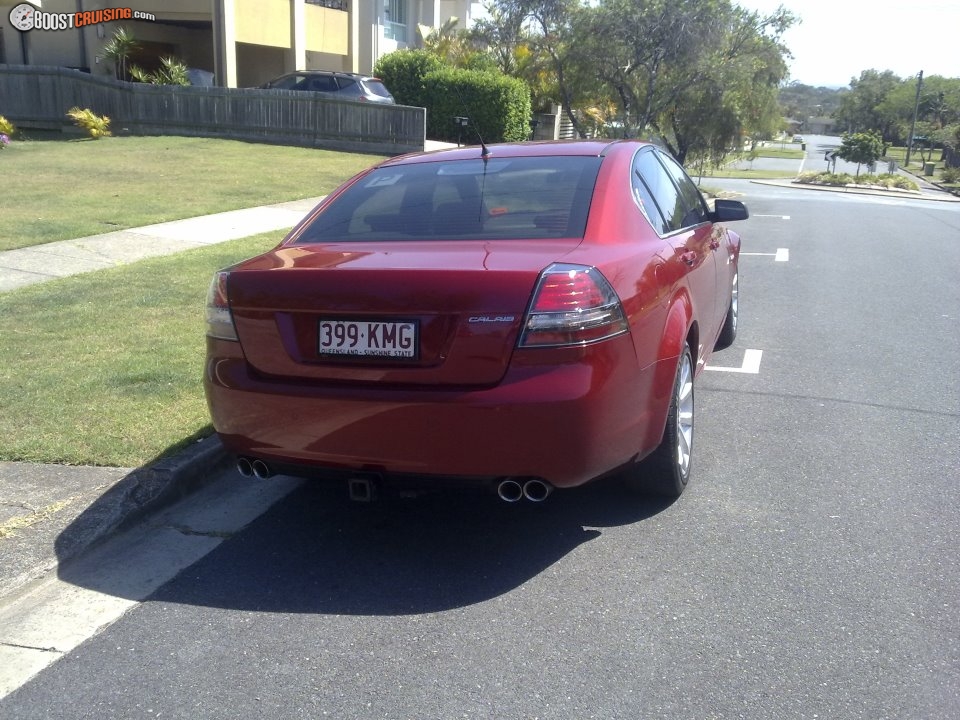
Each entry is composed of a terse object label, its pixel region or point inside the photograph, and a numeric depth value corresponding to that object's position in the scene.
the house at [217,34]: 27.00
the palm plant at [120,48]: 26.20
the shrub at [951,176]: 56.59
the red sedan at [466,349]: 3.54
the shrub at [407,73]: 28.61
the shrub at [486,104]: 25.95
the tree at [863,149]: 60.66
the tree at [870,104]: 121.25
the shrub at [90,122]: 22.27
